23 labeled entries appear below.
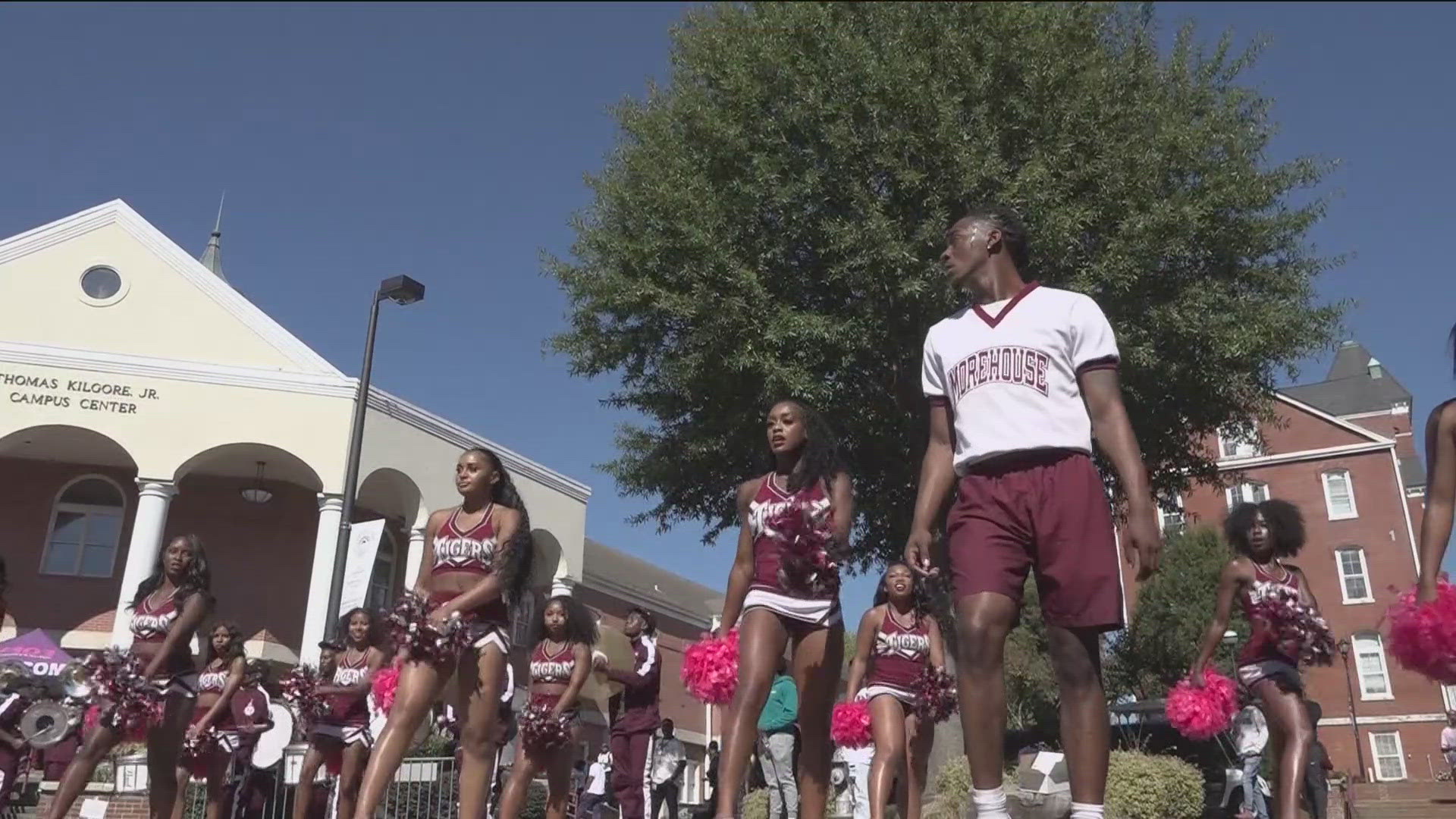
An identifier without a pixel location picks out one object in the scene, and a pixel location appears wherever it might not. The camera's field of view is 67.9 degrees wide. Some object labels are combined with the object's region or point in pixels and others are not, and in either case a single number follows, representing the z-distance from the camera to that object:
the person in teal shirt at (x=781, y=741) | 11.12
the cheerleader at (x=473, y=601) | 5.21
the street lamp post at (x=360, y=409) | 14.47
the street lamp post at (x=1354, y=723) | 36.01
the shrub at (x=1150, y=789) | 12.38
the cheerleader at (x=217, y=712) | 8.22
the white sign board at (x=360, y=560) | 14.70
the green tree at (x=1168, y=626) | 30.95
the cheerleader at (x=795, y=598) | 4.80
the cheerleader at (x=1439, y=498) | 3.79
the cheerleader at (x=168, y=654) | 6.19
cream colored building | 19.34
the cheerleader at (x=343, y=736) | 8.70
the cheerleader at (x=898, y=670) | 6.96
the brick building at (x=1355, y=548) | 38.25
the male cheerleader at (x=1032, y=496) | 3.35
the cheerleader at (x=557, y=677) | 7.63
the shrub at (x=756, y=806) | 13.41
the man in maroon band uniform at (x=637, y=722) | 9.07
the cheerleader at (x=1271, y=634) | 5.78
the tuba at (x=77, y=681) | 6.60
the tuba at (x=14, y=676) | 8.93
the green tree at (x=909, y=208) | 13.84
